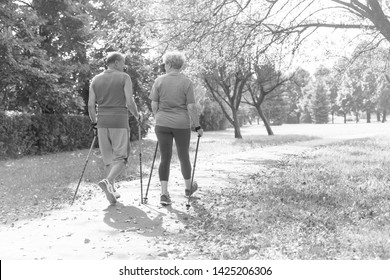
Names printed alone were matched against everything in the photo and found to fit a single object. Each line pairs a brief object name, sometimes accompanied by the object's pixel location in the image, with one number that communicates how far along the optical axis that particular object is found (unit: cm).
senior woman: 667
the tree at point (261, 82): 3030
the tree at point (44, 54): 1861
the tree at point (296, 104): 8912
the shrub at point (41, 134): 1814
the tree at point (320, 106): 8400
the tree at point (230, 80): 2875
